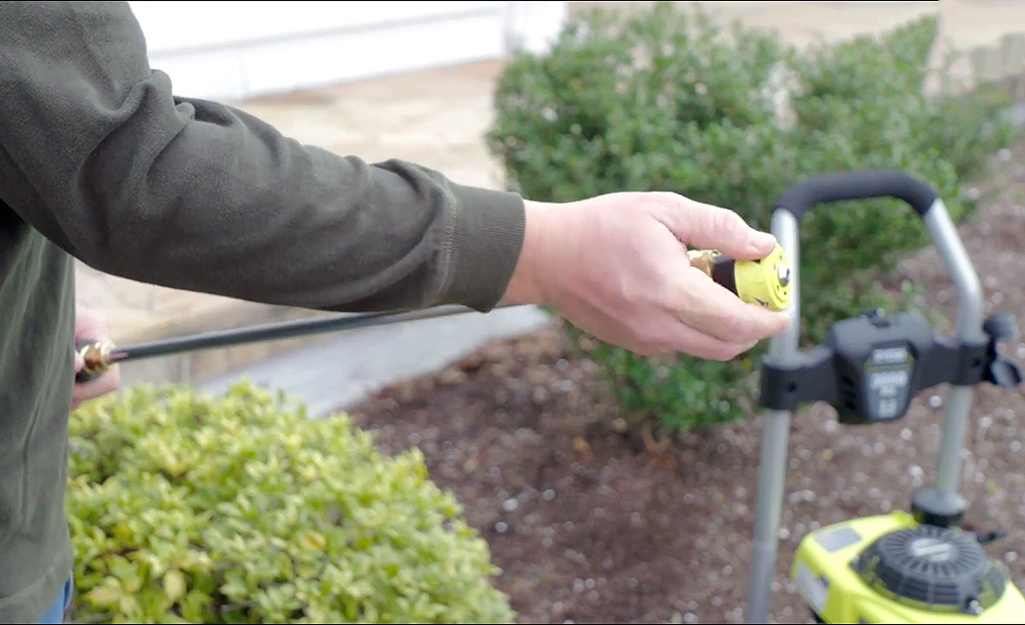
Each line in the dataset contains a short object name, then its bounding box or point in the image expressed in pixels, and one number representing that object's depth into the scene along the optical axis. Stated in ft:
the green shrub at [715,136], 8.93
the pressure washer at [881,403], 6.01
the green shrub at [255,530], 6.24
